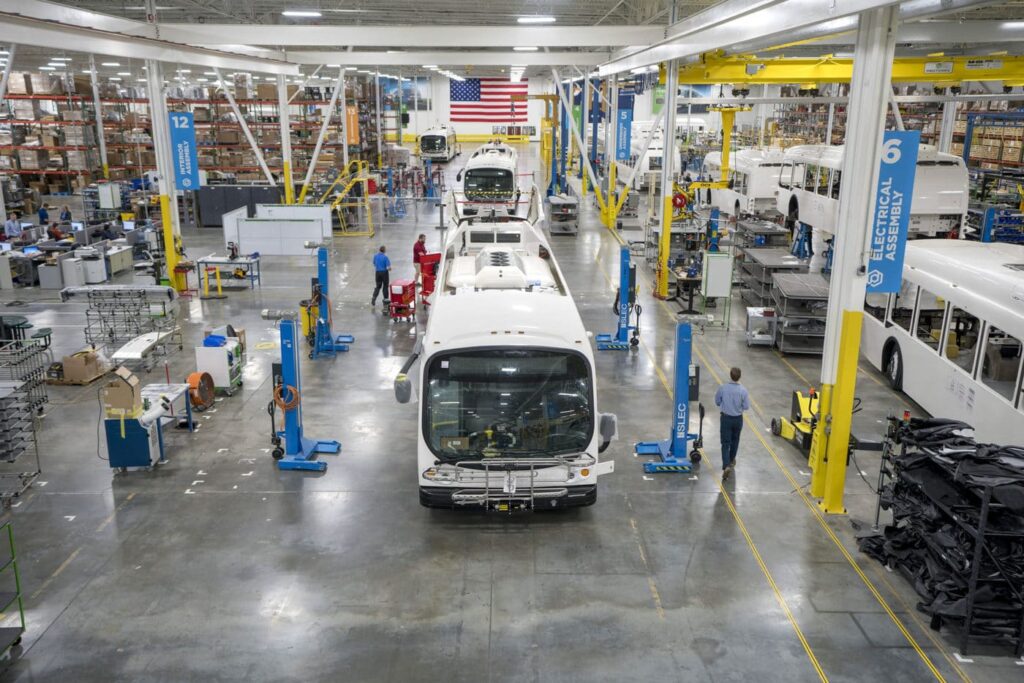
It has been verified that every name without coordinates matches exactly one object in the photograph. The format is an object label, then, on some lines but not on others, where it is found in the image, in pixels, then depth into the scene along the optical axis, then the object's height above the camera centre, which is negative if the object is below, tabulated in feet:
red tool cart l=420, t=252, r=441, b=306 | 62.44 -9.10
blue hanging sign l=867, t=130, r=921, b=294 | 29.07 -1.74
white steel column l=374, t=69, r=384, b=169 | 144.14 +3.19
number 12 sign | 63.98 +0.46
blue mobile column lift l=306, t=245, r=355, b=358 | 50.88 -10.54
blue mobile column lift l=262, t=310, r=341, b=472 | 34.86 -11.43
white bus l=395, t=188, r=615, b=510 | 29.19 -9.42
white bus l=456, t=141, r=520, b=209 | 91.97 -2.57
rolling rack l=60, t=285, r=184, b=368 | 52.95 -11.14
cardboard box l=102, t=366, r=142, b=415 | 34.37 -10.39
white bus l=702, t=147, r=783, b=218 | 94.53 -2.71
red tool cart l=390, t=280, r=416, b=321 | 58.49 -10.30
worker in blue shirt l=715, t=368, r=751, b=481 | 33.86 -10.80
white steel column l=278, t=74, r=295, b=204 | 92.89 +1.82
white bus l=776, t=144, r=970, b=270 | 65.62 -2.70
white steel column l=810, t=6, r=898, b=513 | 28.32 -3.23
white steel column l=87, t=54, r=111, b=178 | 117.80 +2.83
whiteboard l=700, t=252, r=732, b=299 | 55.57 -8.01
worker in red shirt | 63.46 -7.22
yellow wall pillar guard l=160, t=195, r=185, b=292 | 66.81 -7.43
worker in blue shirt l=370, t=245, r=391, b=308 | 60.34 -8.66
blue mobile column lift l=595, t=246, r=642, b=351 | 52.37 -10.05
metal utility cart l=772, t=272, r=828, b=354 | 51.24 -10.05
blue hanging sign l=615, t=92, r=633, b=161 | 103.24 +3.70
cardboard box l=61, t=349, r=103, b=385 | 46.42 -12.32
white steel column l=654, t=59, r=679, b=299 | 61.87 -0.62
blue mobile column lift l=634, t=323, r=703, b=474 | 34.55 -12.07
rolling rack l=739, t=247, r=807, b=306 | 57.77 -7.93
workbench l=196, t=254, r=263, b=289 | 66.18 -8.97
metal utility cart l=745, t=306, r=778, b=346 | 53.57 -11.20
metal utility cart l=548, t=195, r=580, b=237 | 96.48 -6.85
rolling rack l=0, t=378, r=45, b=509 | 34.01 -12.46
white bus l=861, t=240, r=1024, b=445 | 33.32 -8.32
